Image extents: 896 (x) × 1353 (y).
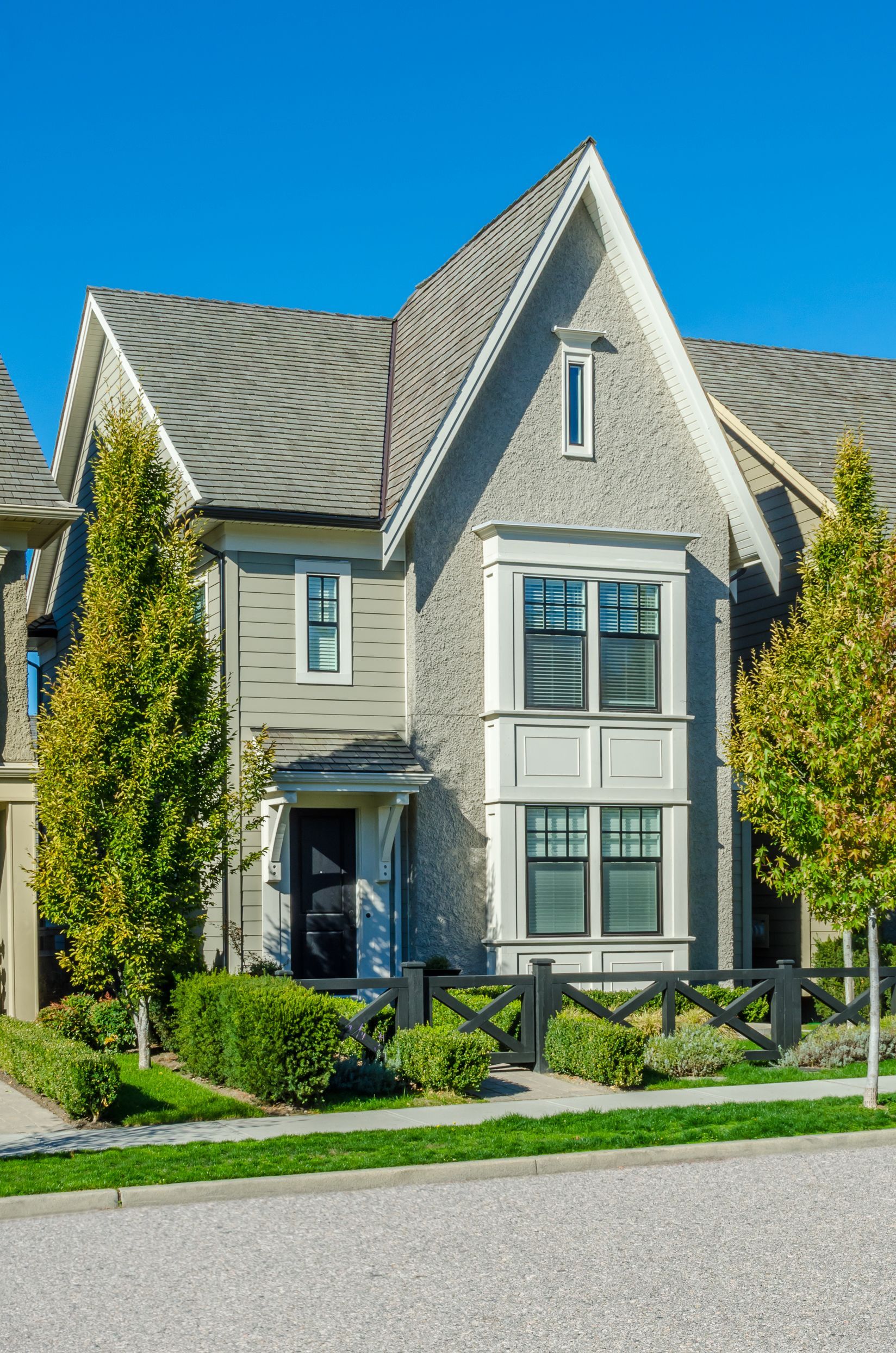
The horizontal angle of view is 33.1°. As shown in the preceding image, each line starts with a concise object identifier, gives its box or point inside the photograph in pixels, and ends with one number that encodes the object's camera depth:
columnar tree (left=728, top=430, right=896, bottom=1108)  14.03
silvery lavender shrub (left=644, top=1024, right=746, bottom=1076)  15.77
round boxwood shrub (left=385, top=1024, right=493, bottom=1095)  14.20
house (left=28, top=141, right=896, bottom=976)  19.58
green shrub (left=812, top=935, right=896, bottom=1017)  21.39
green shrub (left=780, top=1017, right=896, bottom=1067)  16.47
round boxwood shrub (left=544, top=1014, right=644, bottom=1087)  14.88
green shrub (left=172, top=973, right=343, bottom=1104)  13.39
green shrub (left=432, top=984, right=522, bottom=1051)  15.97
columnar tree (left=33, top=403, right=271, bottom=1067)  15.30
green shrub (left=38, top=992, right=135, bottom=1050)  16.31
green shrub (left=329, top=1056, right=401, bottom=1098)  14.19
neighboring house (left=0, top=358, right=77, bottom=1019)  18.75
